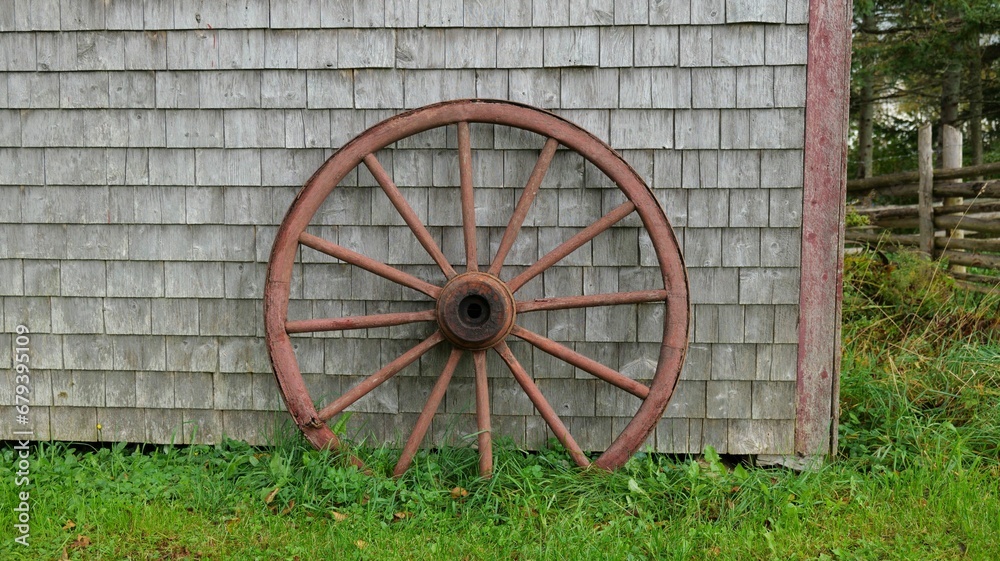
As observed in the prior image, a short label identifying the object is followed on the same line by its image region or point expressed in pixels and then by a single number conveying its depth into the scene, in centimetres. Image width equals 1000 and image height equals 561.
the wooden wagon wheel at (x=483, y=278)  274
